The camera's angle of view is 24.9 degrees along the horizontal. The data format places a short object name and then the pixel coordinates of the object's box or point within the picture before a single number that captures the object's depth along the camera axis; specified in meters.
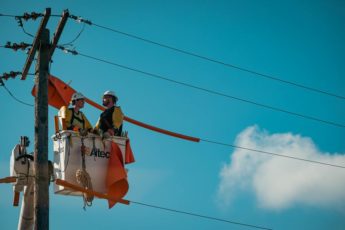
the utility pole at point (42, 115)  17.77
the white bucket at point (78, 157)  19.00
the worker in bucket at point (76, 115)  19.61
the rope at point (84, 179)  19.05
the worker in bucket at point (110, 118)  19.98
